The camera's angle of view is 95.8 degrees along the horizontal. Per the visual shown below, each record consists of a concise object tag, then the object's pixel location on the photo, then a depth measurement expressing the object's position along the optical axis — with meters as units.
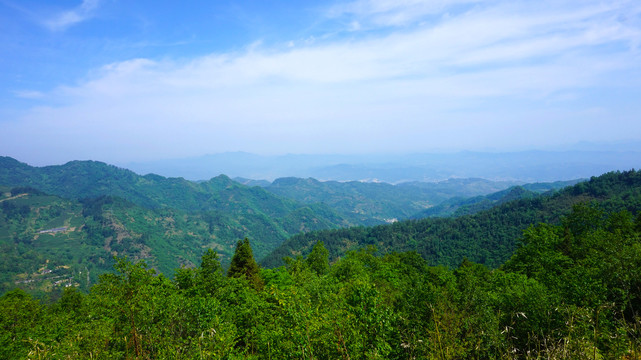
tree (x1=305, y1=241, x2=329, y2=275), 45.97
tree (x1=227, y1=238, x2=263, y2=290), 31.60
